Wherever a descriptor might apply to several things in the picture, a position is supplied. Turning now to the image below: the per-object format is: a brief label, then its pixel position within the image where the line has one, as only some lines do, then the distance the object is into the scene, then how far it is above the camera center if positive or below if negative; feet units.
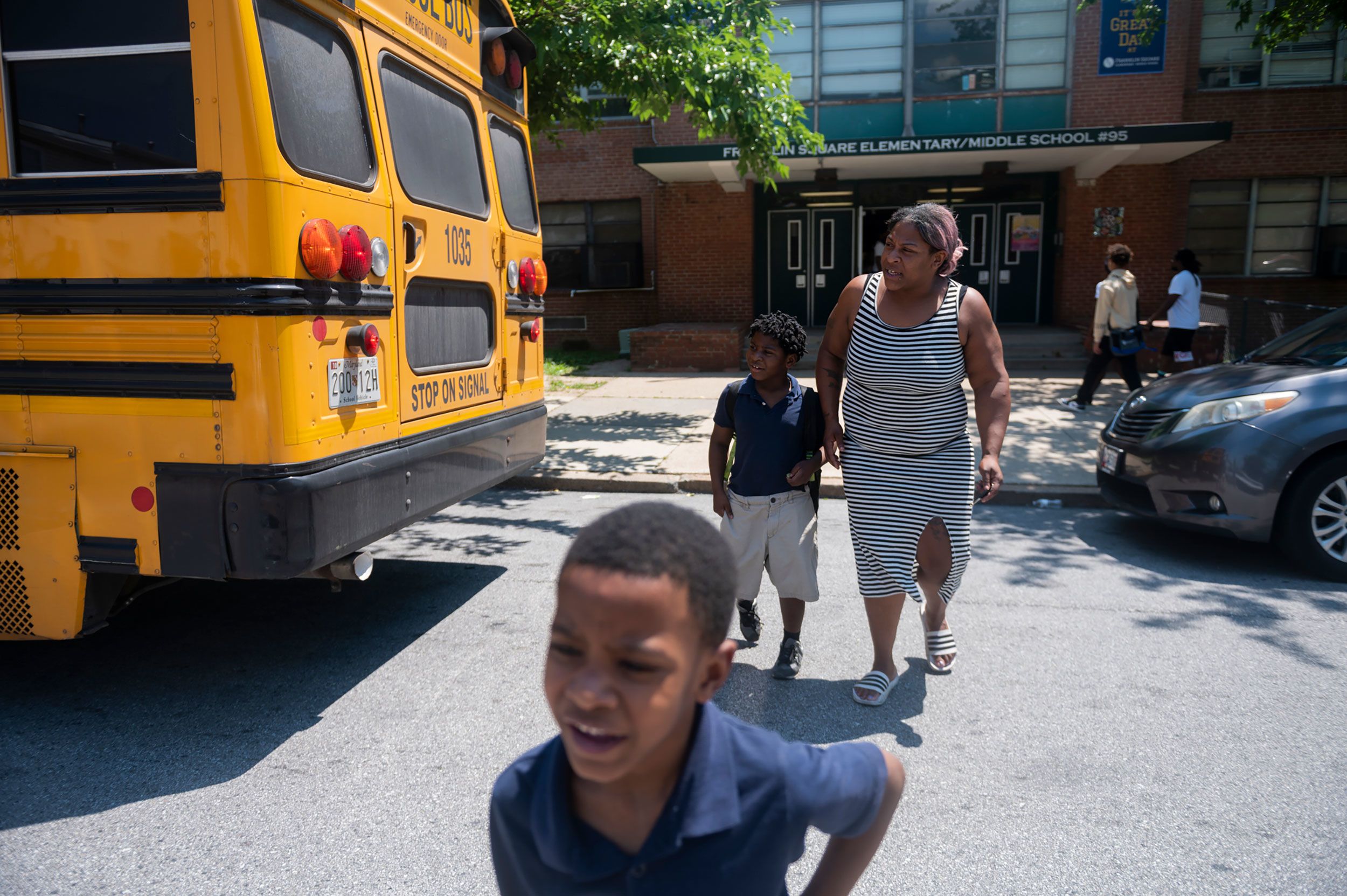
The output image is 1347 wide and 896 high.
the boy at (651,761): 4.14 -1.99
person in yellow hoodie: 33.83 +0.02
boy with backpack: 13.01 -1.99
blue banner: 54.39 +14.85
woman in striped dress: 12.02 -1.26
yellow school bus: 10.73 +0.15
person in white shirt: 38.47 +0.27
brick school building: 55.16 +8.20
